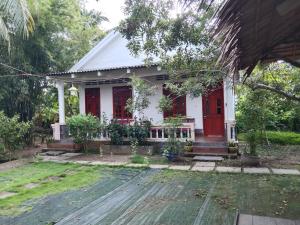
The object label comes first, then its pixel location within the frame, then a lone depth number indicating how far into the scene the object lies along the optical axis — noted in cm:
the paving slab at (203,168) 640
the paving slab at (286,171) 590
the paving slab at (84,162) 749
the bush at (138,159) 738
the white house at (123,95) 921
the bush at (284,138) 966
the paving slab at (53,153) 892
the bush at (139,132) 861
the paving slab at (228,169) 619
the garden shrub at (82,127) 900
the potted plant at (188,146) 792
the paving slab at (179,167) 665
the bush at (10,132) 844
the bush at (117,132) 884
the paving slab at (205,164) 688
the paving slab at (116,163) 719
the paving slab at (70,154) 874
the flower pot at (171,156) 743
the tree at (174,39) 599
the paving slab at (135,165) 696
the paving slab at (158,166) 681
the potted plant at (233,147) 757
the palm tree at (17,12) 708
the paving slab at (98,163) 734
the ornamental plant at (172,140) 749
